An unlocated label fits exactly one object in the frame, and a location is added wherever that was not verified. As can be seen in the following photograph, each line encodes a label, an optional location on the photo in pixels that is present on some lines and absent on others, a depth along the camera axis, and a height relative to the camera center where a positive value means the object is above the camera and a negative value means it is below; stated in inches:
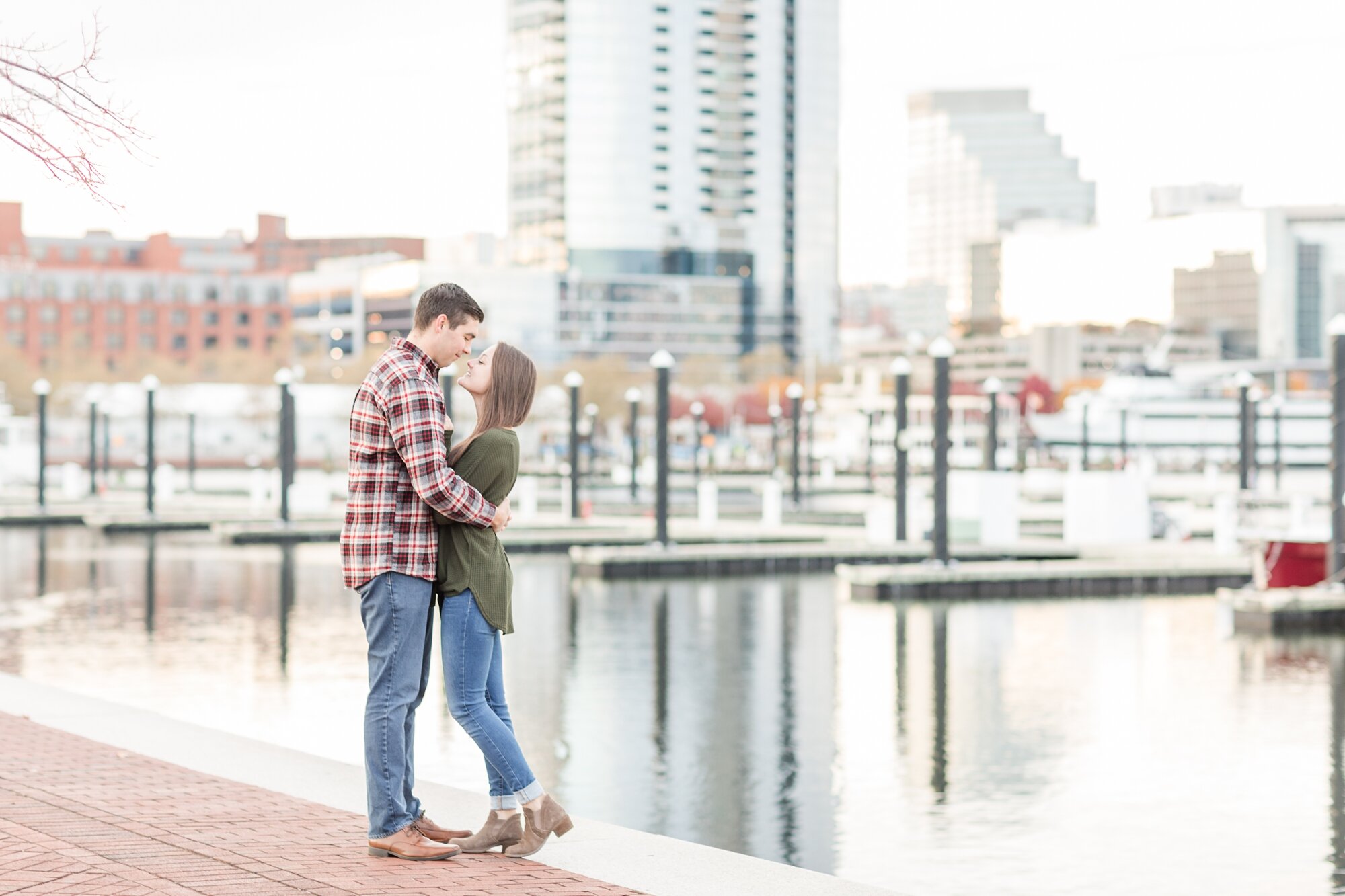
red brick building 5556.1 +453.6
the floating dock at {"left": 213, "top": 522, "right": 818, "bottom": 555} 1139.9 -52.0
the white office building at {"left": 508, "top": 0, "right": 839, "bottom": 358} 7564.0 +1212.4
